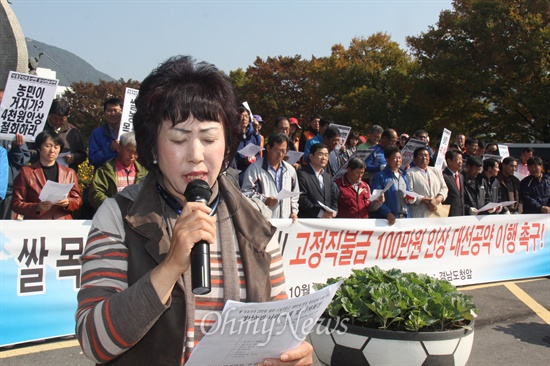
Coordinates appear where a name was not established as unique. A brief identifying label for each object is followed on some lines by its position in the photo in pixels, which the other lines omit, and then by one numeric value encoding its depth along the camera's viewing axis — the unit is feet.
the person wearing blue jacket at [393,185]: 27.63
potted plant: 10.25
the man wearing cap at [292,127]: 40.63
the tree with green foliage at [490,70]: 89.45
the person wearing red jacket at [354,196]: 26.78
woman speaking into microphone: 5.33
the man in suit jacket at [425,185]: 28.63
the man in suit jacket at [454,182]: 30.66
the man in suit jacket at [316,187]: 25.95
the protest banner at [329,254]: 17.40
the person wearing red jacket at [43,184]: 19.70
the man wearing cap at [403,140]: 45.50
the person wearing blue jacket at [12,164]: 22.88
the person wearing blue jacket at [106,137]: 24.43
